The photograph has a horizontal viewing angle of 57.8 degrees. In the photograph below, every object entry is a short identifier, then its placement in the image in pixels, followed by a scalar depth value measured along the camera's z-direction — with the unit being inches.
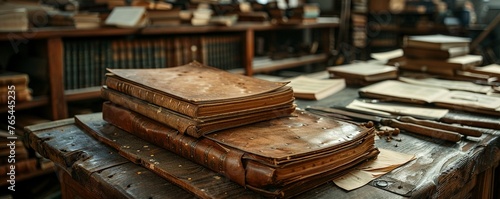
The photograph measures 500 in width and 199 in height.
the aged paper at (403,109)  55.5
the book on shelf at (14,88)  86.8
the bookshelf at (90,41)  93.8
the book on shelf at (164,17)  113.4
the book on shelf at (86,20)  98.2
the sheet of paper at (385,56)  106.2
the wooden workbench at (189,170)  32.2
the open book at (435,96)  58.1
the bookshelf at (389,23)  200.5
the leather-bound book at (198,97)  36.3
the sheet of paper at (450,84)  70.5
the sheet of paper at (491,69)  84.0
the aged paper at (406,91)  63.9
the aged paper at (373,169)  33.4
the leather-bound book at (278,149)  30.3
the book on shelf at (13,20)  84.9
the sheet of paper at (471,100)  58.1
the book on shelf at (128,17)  103.9
